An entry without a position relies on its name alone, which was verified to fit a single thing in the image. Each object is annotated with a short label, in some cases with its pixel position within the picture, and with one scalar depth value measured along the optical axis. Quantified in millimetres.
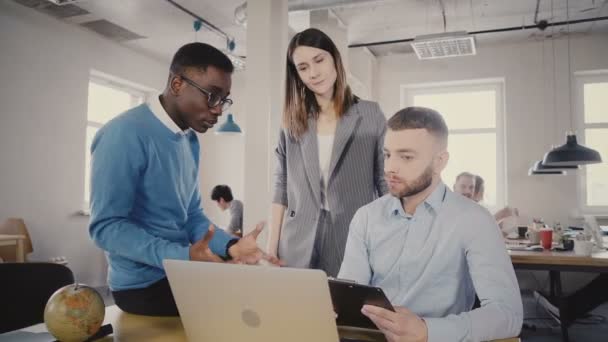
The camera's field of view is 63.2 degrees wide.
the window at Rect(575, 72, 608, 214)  6688
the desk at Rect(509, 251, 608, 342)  2986
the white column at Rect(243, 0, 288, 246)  4438
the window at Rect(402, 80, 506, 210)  7121
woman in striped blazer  1783
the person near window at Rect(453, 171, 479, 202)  5008
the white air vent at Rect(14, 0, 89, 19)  5297
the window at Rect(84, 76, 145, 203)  6531
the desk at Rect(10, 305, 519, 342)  1103
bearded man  1176
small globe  1008
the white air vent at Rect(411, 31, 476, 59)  5098
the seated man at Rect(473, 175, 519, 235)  4627
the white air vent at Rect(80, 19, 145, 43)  5977
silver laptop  820
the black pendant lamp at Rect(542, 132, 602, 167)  4344
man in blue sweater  1255
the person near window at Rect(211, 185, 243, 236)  5816
